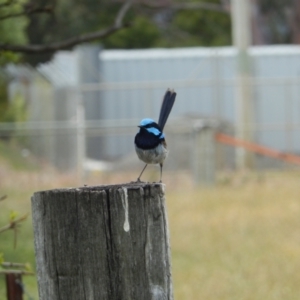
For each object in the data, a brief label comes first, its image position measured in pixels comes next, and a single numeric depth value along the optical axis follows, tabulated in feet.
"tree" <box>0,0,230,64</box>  272.10
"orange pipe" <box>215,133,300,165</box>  153.89
